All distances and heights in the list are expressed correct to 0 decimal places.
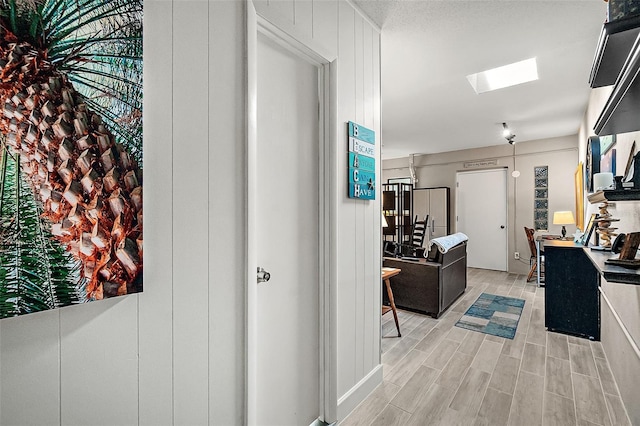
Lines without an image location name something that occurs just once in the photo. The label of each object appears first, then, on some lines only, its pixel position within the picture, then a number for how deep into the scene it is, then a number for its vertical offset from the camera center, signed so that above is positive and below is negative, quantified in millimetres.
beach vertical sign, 1947 +321
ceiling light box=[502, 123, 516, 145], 4934 +1252
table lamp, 4965 -119
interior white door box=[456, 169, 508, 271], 6422 -84
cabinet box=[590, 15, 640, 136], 763 +357
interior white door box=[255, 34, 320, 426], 1505 -125
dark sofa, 3602 -848
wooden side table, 2998 -700
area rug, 3260 -1219
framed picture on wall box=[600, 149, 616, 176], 2398 +402
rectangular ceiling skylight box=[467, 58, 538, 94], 3096 +1408
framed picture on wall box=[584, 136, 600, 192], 2916 +517
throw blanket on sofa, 3670 -380
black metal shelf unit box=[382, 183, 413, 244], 7062 -13
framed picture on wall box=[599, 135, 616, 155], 2404 +548
